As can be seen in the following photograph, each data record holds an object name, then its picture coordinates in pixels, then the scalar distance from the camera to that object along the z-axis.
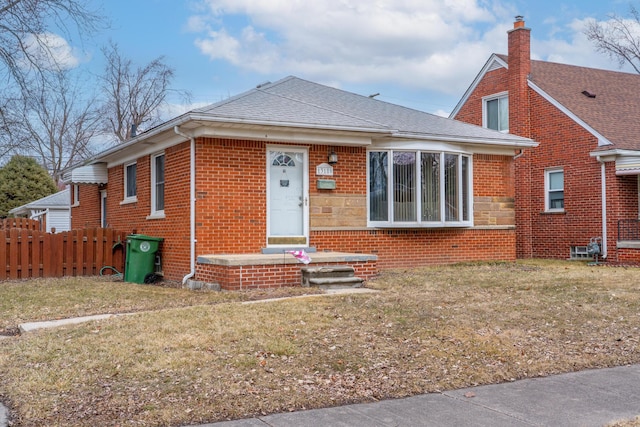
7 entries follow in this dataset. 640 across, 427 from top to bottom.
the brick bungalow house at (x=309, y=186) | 12.06
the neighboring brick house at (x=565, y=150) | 17.47
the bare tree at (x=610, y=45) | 32.44
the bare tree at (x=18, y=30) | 13.58
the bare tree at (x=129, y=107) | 42.39
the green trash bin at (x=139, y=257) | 13.23
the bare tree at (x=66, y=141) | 42.53
